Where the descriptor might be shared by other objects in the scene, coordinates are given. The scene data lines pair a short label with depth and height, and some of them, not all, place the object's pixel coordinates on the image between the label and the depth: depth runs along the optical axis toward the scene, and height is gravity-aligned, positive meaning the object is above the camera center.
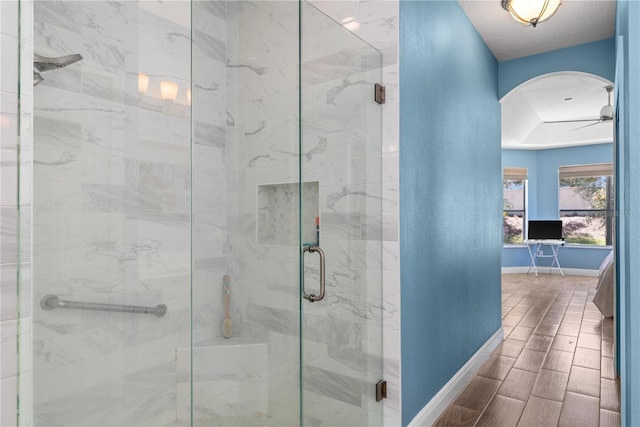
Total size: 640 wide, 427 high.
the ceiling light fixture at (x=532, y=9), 2.55 +1.29
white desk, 8.28 -0.75
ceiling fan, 4.98 +1.24
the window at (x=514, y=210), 8.90 +0.07
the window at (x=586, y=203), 8.19 +0.22
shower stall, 1.28 +0.00
